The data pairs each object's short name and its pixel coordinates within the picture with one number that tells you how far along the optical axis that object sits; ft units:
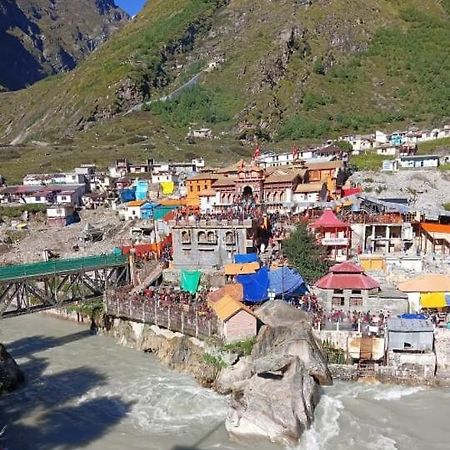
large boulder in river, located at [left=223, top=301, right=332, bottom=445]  75.41
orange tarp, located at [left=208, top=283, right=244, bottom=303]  112.06
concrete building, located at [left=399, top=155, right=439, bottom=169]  241.14
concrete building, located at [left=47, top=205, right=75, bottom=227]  238.68
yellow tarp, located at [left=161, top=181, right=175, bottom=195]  265.97
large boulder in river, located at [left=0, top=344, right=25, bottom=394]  95.19
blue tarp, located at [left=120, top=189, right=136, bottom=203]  261.03
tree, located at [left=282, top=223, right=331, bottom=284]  121.90
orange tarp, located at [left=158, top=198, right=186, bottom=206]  212.43
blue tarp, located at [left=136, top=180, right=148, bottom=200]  261.03
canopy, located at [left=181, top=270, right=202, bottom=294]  127.70
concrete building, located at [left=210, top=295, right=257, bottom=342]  96.63
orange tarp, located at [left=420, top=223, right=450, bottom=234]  139.03
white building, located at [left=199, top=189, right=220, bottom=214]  188.10
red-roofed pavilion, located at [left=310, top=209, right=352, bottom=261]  136.77
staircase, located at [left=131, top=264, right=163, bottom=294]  128.67
